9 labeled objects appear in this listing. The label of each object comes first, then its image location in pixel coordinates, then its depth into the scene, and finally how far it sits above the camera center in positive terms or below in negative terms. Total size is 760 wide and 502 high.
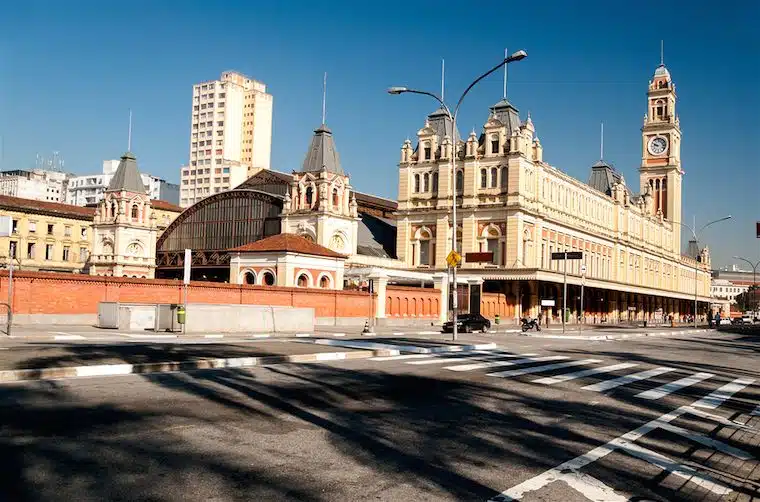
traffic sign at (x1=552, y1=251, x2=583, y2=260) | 53.56 +3.97
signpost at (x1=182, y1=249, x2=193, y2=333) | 31.03 +1.17
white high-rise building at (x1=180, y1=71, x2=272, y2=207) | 195.50 +42.23
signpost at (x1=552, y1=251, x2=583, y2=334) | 53.59 +3.97
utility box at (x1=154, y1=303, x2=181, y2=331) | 32.62 -0.96
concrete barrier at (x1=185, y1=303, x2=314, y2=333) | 32.75 -0.95
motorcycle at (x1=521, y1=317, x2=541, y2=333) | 54.35 -1.30
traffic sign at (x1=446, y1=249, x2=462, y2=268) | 31.48 +1.98
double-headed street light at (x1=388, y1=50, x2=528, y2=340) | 30.21 +9.18
